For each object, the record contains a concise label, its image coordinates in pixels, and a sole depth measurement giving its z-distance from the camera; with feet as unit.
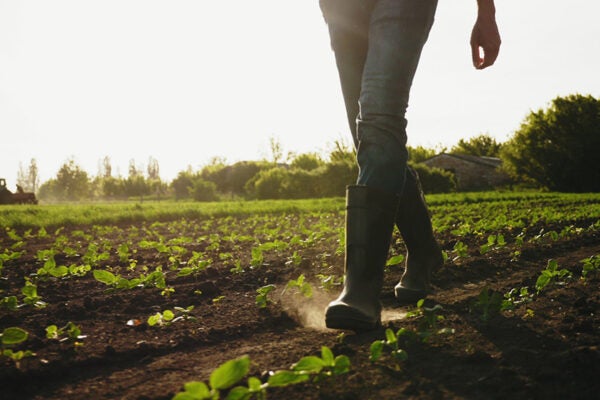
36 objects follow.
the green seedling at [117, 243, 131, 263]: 12.62
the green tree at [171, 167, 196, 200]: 213.66
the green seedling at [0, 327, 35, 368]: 4.58
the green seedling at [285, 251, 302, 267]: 10.91
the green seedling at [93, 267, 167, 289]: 7.45
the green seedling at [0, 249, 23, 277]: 12.39
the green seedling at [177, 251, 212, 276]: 9.24
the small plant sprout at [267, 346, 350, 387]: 3.28
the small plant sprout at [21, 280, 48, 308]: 6.88
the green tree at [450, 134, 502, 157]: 228.22
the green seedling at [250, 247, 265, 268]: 10.66
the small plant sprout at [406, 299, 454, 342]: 4.85
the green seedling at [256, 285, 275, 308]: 6.91
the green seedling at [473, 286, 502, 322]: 5.60
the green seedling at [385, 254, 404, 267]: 7.75
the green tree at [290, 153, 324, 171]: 186.29
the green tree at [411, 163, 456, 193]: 115.34
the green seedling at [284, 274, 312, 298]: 6.68
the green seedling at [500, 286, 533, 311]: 5.87
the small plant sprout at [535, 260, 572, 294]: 6.44
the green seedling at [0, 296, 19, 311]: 6.73
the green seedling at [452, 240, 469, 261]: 10.36
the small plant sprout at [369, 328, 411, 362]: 4.05
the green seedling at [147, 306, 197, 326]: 6.11
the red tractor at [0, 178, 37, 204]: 109.50
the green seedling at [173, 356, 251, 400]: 2.88
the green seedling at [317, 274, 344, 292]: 8.05
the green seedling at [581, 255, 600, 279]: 7.51
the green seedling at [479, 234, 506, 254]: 10.39
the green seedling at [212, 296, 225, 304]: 7.69
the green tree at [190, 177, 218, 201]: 139.64
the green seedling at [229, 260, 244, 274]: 10.41
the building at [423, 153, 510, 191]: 159.22
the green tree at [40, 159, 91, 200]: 261.44
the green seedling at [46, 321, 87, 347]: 5.47
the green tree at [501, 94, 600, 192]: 113.70
